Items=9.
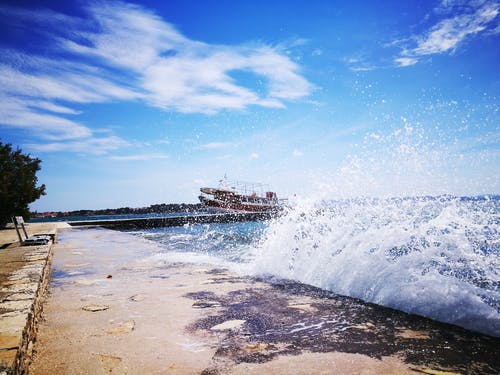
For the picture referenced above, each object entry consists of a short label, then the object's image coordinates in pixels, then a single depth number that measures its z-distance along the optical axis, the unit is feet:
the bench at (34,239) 22.81
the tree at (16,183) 61.52
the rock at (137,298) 10.13
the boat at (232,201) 150.82
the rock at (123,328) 7.41
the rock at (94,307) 9.27
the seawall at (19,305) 5.16
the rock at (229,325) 7.47
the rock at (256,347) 6.22
